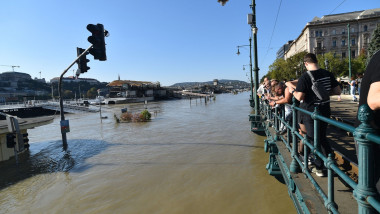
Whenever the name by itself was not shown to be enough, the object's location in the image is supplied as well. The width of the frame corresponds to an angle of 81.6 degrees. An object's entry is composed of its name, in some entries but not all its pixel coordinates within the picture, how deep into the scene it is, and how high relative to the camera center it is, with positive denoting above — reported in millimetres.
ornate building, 61531 +15615
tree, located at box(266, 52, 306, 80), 48162 +5048
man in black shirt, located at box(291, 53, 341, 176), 3271 -40
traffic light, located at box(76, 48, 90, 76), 9508 +1568
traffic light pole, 9357 +212
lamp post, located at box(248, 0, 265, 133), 9546 +503
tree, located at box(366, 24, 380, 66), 33812 +6934
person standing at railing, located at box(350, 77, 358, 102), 13719 -174
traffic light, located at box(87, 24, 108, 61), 8641 +2240
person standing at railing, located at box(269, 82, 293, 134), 4055 -155
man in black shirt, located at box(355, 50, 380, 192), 1510 -31
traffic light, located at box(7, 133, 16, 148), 8117 -1453
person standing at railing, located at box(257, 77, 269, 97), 10227 -37
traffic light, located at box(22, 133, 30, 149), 11178 -1994
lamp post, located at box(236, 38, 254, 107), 18531 +3743
